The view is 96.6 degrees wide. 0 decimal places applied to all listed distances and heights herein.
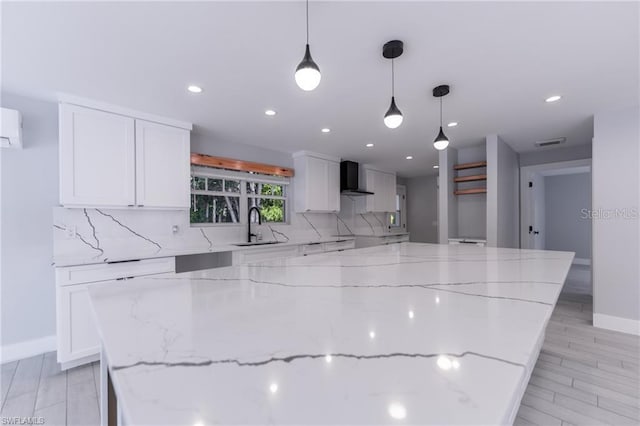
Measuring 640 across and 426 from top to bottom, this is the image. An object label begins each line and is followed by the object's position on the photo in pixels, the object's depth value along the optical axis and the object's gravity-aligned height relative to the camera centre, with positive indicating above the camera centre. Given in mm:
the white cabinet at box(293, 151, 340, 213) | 4535 +508
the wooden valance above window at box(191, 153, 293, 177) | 3551 +673
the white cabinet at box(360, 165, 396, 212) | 5669 +520
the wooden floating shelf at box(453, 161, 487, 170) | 4152 +703
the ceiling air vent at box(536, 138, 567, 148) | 3985 +1003
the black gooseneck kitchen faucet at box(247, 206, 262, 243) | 4004 -111
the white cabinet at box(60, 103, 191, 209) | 2492 +532
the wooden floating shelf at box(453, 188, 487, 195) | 4107 +317
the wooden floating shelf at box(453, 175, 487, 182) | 4098 +508
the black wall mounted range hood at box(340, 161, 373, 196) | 5121 +643
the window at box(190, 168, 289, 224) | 3690 +251
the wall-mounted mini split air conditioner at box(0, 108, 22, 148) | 2254 +707
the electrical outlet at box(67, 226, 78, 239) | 2678 -158
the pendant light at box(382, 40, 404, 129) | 1750 +1012
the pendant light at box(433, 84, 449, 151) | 2352 +1018
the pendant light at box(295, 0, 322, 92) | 1365 +680
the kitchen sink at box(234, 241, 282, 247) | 3593 -394
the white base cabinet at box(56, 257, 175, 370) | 2225 -784
